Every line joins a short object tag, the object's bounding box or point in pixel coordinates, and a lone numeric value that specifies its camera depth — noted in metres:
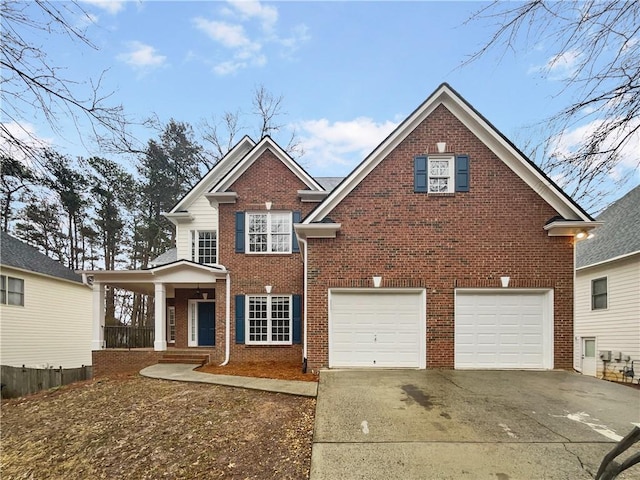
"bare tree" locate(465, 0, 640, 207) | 3.37
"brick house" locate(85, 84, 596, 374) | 9.41
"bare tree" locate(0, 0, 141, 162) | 3.39
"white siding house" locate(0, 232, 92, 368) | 14.60
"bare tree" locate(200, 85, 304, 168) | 23.91
